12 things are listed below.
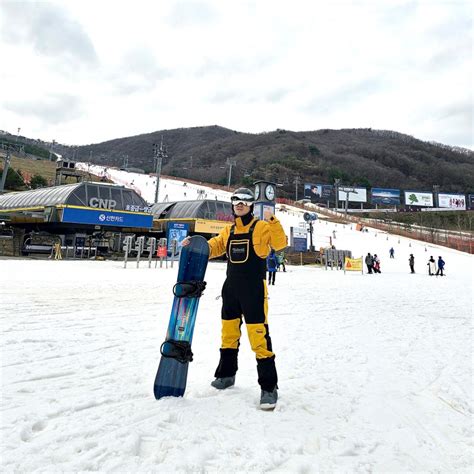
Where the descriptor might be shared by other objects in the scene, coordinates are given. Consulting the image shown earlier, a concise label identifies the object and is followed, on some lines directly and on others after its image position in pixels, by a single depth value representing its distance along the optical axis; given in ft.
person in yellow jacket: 8.82
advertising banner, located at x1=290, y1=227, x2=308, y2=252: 88.74
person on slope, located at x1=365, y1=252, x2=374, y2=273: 67.40
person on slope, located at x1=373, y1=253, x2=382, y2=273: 70.14
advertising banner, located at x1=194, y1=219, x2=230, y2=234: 86.07
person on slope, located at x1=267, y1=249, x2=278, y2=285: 40.80
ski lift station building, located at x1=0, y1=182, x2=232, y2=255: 65.92
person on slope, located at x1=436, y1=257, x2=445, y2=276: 64.80
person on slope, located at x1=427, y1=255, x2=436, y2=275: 68.02
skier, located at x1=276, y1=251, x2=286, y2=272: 61.92
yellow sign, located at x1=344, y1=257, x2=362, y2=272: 68.39
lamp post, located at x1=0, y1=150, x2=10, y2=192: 104.37
